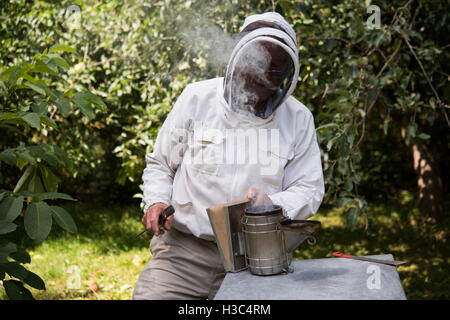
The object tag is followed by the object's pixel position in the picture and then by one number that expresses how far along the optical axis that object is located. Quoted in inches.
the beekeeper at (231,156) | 88.6
